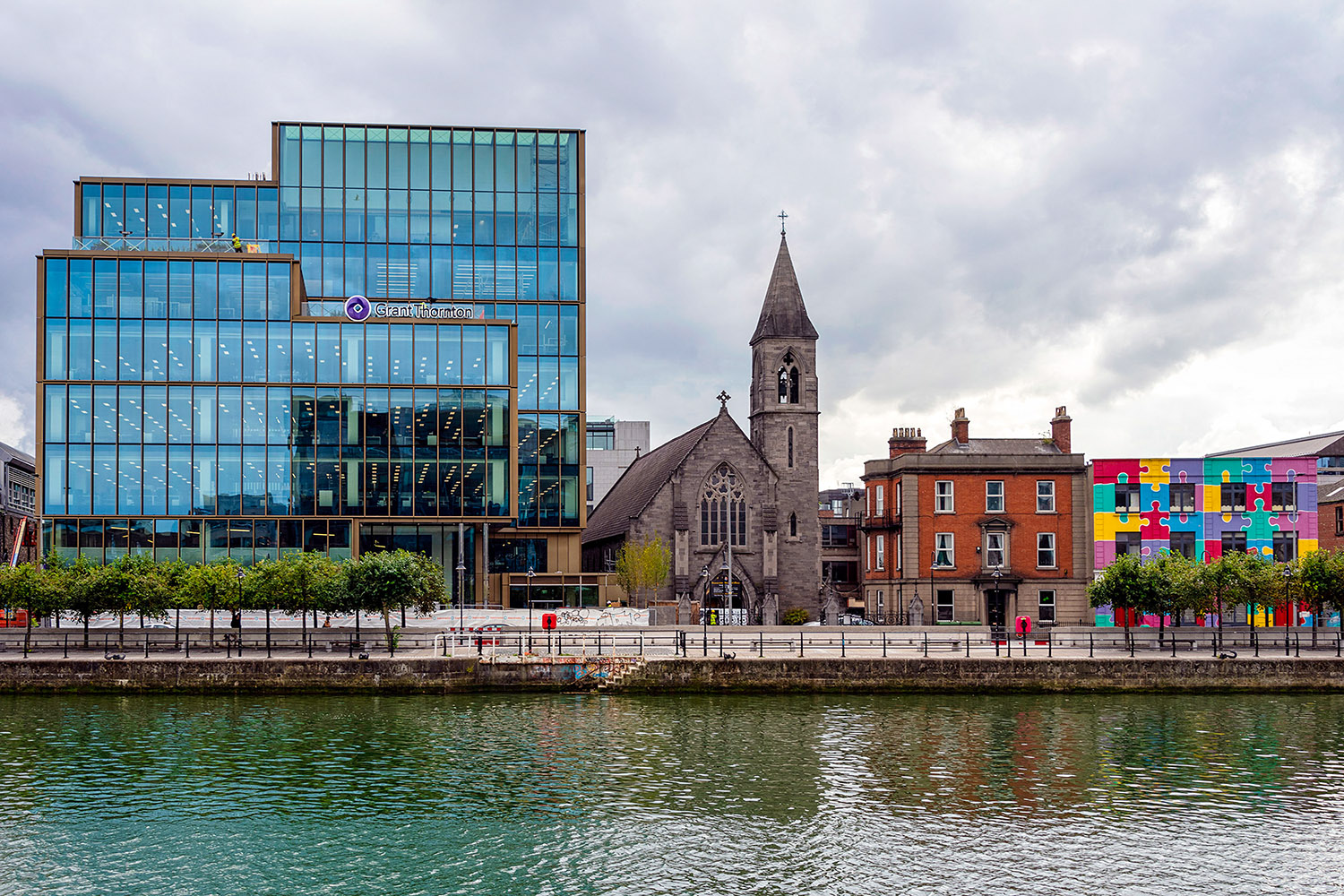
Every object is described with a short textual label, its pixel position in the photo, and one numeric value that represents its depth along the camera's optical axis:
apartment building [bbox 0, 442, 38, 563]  107.00
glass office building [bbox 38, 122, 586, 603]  71.31
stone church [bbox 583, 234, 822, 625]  80.31
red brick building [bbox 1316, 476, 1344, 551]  82.75
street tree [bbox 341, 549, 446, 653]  54.44
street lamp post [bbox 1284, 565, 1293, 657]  58.62
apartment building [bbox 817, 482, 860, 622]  91.06
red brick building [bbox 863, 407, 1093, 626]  76.50
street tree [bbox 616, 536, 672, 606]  76.38
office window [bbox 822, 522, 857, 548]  93.50
